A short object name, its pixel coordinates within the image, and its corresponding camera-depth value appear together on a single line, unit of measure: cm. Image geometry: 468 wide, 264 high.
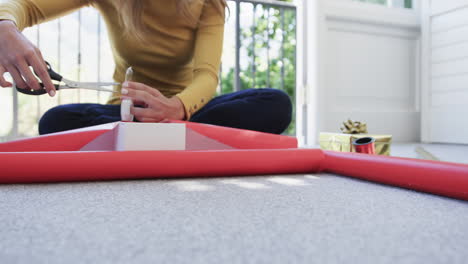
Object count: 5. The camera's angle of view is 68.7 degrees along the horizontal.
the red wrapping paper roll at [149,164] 68
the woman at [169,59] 105
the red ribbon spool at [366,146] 117
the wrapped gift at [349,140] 138
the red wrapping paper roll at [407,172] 59
